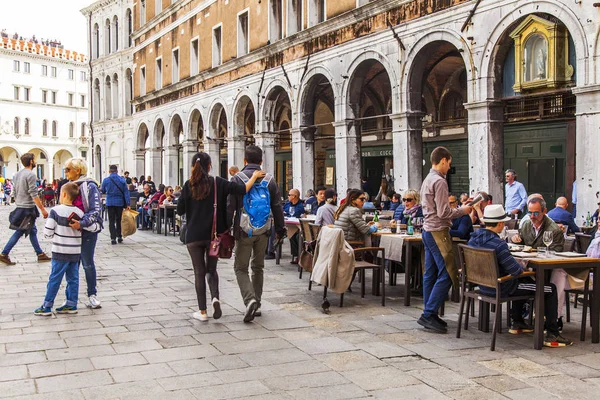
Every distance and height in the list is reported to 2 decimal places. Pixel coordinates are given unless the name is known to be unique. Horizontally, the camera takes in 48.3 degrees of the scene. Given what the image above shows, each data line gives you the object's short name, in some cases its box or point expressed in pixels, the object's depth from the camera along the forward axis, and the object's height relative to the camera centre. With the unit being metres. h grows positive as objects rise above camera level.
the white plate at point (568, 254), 6.20 -0.68
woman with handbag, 6.73 -0.30
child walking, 7.02 -0.56
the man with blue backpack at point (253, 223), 6.88 -0.39
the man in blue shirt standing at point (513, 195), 11.52 -0.23
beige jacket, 7.33 -0.85
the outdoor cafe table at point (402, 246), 7.77 -0.76
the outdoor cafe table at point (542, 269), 5.78 -0.78
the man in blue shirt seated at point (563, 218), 8.91 -0.49
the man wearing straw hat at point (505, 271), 5.82 -0.77
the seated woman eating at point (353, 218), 8.21 -0.43
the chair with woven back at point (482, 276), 5.75 -0.83
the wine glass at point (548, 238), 6.70 -0.57
